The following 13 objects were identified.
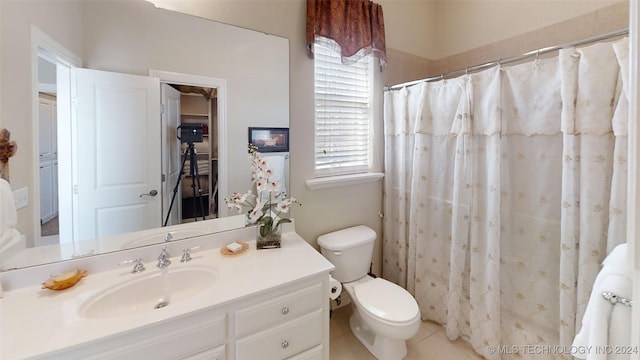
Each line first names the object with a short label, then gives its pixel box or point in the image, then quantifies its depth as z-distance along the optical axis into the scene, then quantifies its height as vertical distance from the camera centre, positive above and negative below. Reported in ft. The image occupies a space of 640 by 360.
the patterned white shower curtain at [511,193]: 4.07 -0.47
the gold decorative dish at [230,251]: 4.69 -1.49
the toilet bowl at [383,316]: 4.85 -2.78
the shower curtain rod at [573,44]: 3.67 +1.96
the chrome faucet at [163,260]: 4.25 -1.52
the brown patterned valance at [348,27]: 5.76 +3.23
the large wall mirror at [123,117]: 3.64 +0.82
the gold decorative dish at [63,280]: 3.50 -1.54
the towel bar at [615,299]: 2.39 -1.20
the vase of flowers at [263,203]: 5.02 -0.70
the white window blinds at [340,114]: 6.44 +1.41
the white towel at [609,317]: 2.45 -1.40
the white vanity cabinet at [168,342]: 2.76 -1.99
